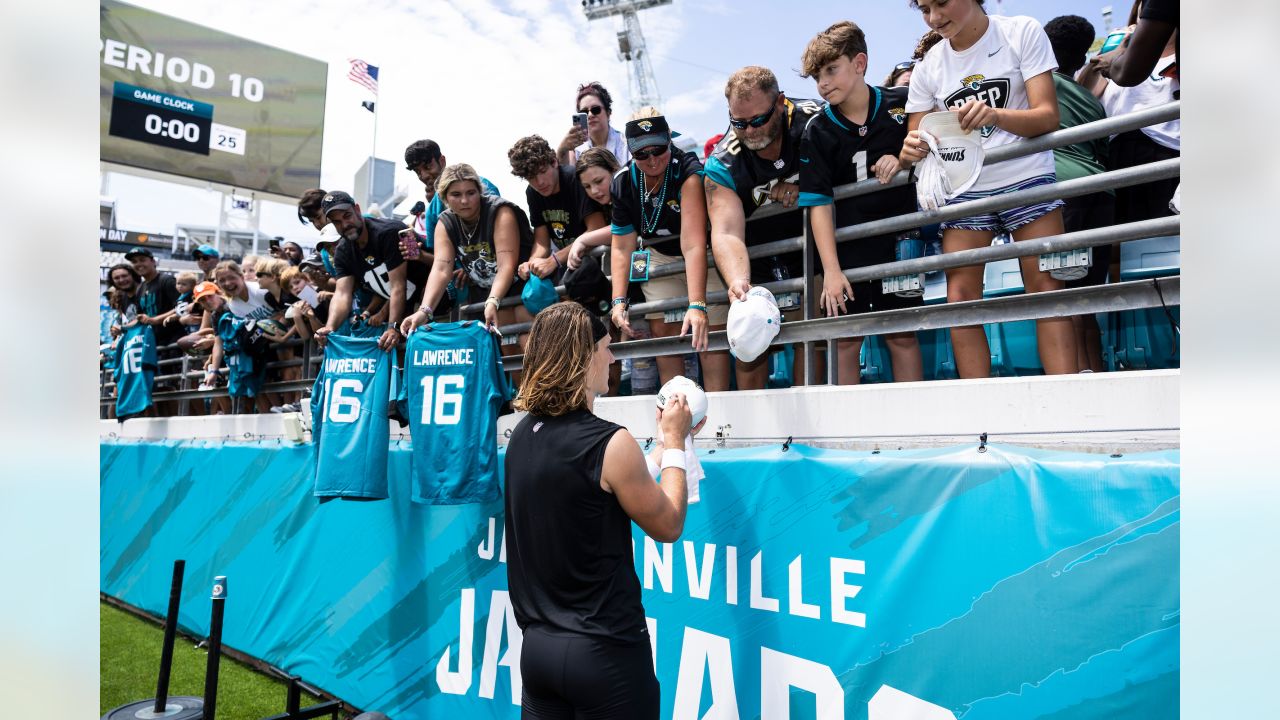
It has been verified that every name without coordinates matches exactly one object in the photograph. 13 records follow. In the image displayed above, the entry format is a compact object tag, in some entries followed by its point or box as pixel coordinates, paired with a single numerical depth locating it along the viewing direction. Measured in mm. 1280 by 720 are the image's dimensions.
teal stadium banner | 2240
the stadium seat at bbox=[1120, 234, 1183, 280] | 3021
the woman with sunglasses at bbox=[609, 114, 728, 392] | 3645
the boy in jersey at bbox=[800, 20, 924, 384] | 3326
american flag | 25750
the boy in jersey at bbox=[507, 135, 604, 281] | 4730
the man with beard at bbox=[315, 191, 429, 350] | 5504
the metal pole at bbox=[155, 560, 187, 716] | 3938
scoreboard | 23047
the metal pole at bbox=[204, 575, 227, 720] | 3537
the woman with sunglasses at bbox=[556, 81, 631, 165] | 5414
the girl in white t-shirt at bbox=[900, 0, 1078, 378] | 2836
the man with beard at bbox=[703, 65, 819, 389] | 3488
